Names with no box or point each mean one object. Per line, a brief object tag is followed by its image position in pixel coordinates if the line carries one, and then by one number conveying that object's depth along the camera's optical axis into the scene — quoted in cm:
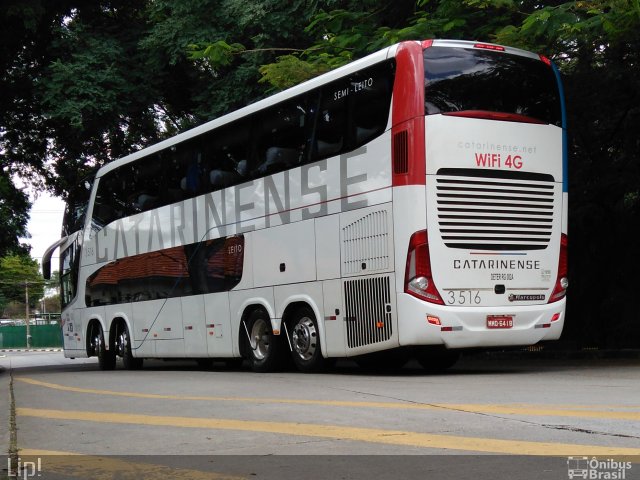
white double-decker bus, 1301
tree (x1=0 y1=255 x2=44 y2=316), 10188
